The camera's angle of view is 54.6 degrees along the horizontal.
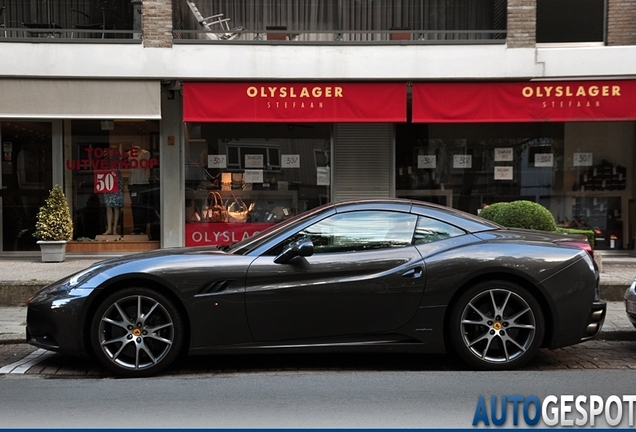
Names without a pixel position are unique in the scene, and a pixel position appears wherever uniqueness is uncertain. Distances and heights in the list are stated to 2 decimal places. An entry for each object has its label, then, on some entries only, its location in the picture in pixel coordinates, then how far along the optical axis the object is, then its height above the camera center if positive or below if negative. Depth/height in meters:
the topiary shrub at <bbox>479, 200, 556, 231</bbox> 9.17 -0.46
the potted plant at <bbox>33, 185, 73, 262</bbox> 11.24 -0.76
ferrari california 5.11 -0.99
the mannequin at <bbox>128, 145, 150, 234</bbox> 12.40 -0.01
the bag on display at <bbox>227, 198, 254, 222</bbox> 12.53 -0.50
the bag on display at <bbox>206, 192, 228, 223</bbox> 12.51 -0.48
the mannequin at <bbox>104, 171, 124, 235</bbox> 12.41 -0.46
